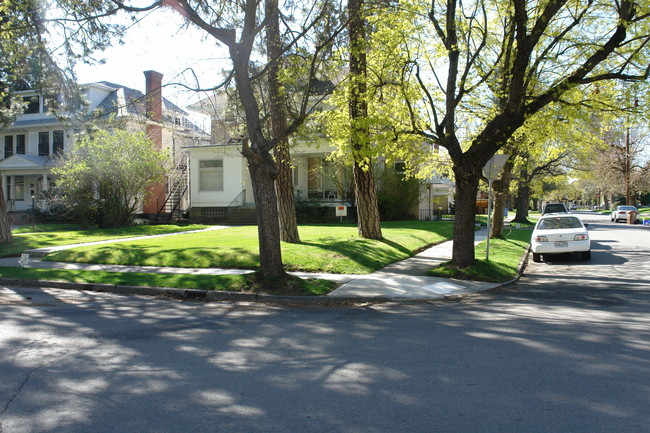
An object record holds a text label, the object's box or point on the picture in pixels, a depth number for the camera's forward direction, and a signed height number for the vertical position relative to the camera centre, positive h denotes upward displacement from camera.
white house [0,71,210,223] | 33.94 +5.22
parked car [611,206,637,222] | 42.48 -0.17
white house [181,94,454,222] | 29.97 +2.01
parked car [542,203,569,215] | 29.84 +0.20
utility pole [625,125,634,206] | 44.04 +4.36
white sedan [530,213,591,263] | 14.88 -0.91
